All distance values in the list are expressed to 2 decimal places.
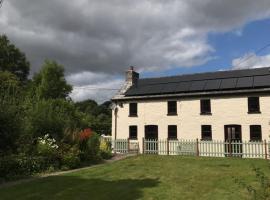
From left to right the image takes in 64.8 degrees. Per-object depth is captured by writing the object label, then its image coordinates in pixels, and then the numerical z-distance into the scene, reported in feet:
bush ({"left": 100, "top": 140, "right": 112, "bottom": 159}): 46.54
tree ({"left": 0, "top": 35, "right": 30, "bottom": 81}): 105.13
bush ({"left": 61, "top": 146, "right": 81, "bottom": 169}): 36.18
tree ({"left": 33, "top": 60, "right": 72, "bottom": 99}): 90.18
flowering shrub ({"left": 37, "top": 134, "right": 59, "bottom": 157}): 35.43
